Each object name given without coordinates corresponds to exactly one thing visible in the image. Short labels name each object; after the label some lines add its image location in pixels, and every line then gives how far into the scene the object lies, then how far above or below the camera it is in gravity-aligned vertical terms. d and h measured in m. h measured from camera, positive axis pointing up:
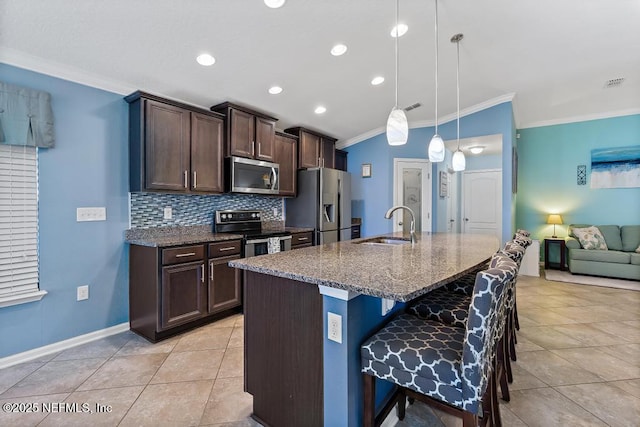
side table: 5.15 -0.73
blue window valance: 2.09 +0.69
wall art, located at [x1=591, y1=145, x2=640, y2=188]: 4.91 +0.75
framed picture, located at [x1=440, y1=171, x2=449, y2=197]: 5.43 +0.52
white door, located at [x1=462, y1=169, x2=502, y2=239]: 6.81 +0.24
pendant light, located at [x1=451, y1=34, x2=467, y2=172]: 3.01 +0.59
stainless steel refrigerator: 4.11 +0.10
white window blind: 2.15 -0.10
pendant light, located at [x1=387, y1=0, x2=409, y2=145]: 1.96 +0.57
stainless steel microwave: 3.29 +0.42
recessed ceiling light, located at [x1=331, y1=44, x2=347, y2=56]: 2.79 +1.55
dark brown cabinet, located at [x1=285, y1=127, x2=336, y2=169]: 4.30 +0.97
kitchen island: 1.23 -0.51
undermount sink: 2.59 -0.27
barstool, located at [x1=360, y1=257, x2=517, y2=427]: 1.03 -0.56
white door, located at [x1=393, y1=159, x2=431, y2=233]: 5.01 +0.35
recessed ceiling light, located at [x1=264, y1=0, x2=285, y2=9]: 2.11 +1.49
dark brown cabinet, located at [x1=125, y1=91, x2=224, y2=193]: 2.67 +0.63
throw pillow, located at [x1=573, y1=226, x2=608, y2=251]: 4.69 -0.43
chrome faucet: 2.37 -0.18
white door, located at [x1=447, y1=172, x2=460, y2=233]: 6.02 +0.09
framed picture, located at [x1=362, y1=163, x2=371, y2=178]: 5.16 +0.72
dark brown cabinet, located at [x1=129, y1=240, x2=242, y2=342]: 2.52 -0.69
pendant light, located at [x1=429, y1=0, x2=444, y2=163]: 2.60 +0.56
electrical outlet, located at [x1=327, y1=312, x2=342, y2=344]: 1.24 -0.49
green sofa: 4.39 -0.68
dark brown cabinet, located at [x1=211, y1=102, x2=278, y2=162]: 3.29 +0.94
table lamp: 5.23 -0.14
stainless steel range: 3.18 -0.24
